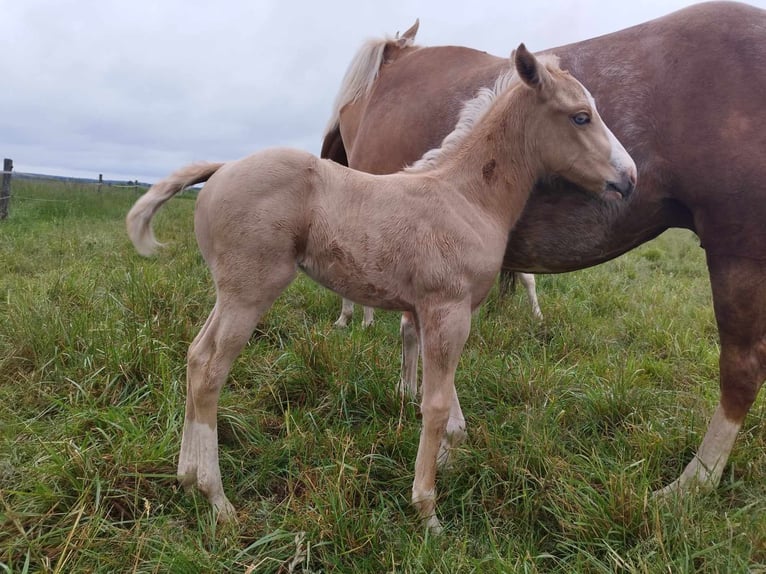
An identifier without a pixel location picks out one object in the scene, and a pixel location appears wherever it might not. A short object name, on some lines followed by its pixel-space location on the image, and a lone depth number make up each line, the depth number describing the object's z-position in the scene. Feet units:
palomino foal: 6.49
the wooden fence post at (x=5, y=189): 33.35
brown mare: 6.99
